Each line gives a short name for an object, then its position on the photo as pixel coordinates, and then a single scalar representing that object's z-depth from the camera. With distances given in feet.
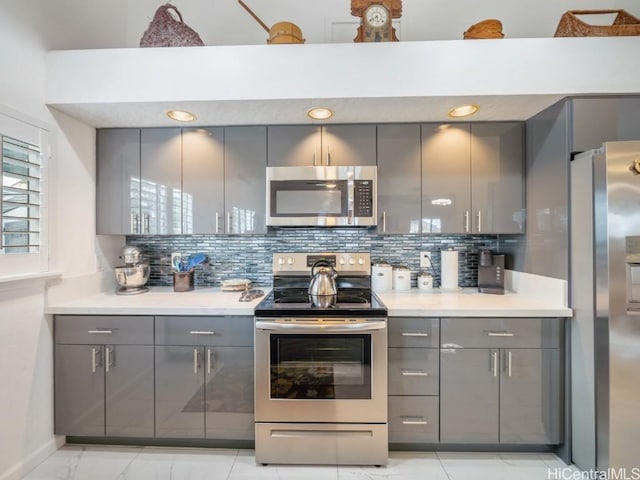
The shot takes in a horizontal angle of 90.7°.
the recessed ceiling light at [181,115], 6.57
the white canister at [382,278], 7.86
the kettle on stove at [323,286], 6.61
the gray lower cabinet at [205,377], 6.08
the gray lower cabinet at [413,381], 6.00
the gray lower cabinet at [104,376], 6.13
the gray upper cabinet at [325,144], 7.23
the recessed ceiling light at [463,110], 6.39
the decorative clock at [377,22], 6.08
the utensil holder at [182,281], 7.77
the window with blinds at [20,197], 5.25
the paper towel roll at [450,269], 7.95
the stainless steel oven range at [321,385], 5.73
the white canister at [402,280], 7.86
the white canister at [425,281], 7.99
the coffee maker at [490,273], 7.41
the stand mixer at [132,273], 7.37
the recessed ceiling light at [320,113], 6.45
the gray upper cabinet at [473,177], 7.13
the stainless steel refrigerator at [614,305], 5.06
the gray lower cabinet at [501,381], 5.93
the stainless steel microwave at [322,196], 7.00
